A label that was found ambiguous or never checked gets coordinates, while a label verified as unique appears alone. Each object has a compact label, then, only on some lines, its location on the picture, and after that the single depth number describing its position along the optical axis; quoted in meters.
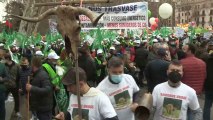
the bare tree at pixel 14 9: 55.44
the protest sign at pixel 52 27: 24.80
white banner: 13.39
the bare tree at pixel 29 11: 25.44
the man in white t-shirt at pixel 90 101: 3.80
